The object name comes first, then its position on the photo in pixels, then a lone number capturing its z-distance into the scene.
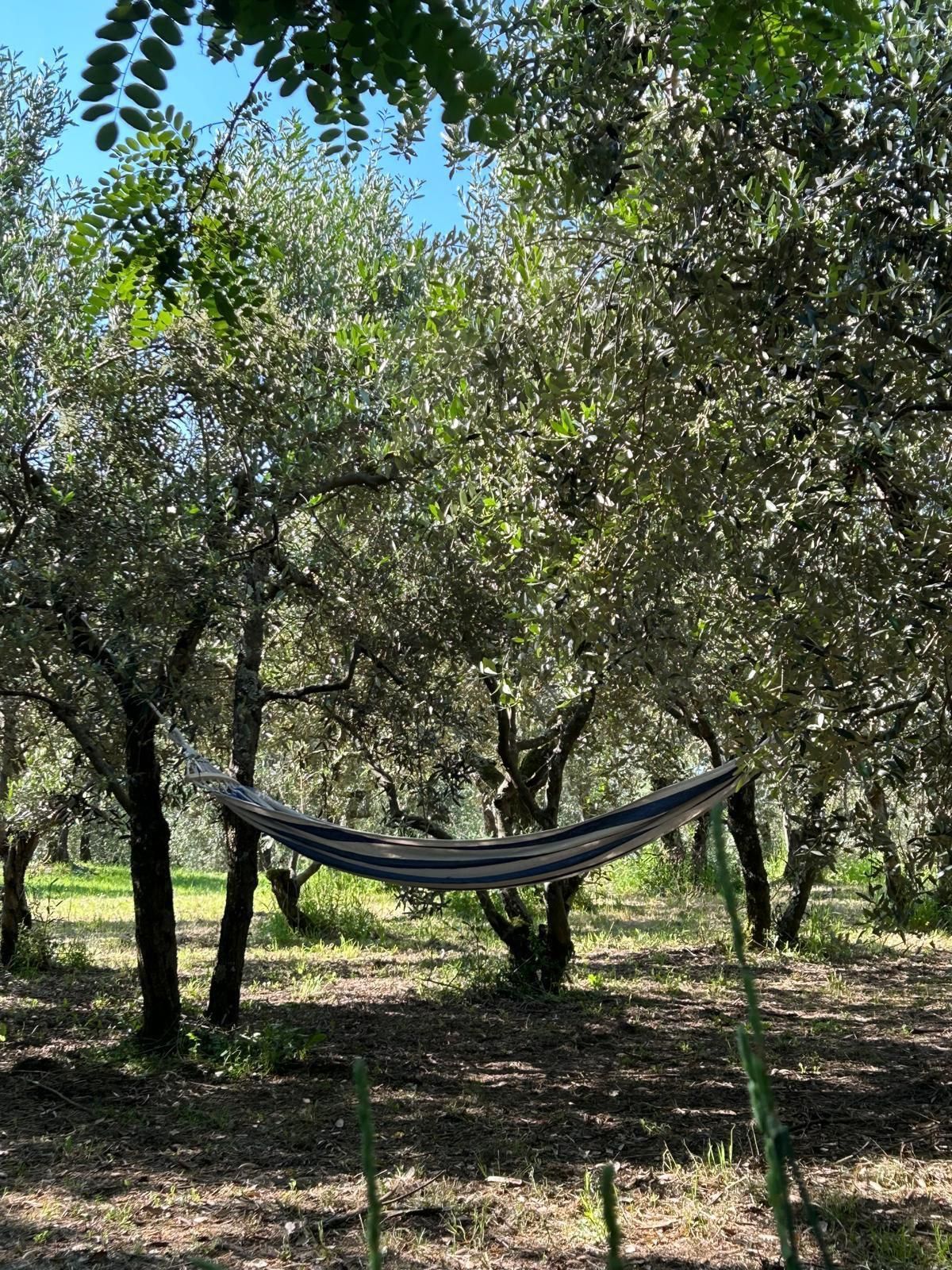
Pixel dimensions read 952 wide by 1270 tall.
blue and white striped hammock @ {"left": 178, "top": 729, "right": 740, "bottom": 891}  4.82
